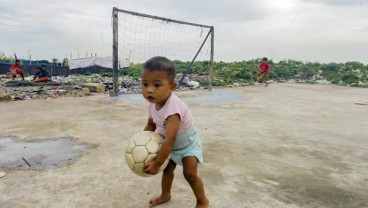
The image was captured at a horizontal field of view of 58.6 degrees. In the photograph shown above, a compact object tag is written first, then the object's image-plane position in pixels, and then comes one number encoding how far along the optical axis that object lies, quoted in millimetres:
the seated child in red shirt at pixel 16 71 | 15136
